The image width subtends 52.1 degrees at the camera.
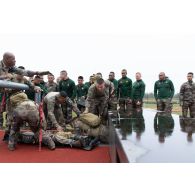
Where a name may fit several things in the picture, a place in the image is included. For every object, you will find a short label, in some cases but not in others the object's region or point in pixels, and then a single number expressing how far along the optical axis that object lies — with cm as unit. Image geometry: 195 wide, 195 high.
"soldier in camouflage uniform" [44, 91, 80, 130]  398
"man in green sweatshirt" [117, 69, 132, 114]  635
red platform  276
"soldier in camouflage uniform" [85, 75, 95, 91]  628
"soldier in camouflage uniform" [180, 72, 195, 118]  615
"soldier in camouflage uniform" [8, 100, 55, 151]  326
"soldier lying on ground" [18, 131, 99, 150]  328
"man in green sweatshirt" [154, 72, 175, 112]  614
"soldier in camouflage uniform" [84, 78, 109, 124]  429
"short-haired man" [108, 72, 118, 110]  570
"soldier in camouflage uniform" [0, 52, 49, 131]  342
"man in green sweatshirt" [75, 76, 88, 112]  641
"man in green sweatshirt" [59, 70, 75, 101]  581
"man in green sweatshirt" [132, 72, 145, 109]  638
